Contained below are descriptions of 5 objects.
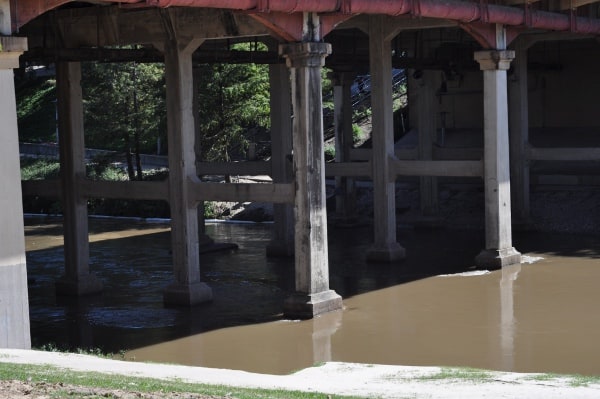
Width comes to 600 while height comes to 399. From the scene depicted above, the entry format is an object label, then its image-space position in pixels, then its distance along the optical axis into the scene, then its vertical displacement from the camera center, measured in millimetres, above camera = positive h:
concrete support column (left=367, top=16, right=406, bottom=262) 26250 +76
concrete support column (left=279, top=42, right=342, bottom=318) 19828 -579
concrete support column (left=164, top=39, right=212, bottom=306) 21578 -399
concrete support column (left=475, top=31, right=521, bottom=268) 25188 -529
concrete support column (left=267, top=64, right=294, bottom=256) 27609 +201
